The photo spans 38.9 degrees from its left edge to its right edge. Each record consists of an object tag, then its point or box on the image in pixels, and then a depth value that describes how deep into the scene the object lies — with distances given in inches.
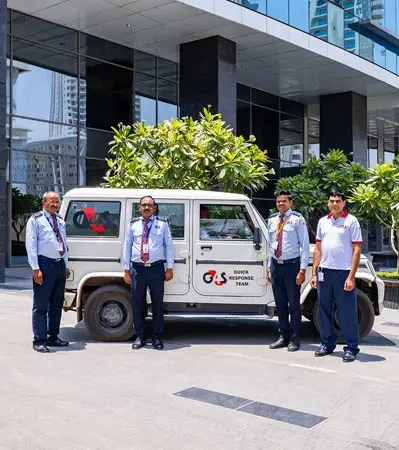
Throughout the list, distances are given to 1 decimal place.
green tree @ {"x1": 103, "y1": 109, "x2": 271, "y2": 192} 415.2
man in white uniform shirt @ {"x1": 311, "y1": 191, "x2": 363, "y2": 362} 247.6
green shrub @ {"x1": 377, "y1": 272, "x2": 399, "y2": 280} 434.3
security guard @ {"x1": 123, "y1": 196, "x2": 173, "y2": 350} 263.3
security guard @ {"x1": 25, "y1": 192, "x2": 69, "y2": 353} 259.1
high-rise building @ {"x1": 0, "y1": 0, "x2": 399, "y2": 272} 653.9
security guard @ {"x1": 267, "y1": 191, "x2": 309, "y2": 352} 261.4
